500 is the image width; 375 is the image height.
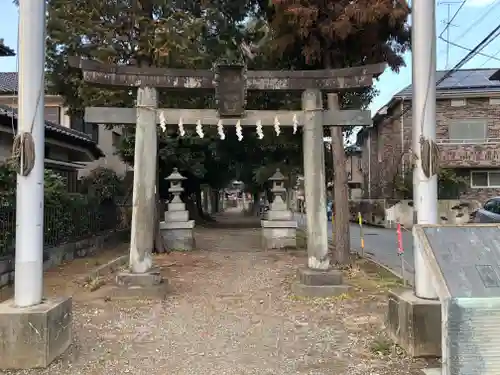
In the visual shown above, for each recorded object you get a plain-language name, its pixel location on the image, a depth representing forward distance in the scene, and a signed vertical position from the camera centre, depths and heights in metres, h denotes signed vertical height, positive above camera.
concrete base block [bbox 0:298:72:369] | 4.96 -1.33
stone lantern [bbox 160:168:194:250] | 15.98 -0.90
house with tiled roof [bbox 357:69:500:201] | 27.73 +3.77
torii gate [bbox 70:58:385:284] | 8.66 +1.50
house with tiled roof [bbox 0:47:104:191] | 13.01 +1.76
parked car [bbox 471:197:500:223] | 15.15 -0.40
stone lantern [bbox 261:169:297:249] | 16.33 -0.94
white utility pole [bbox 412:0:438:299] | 5.82 +1.20
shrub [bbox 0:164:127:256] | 9.66 -0.19
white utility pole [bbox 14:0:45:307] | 5.25 +0.32
